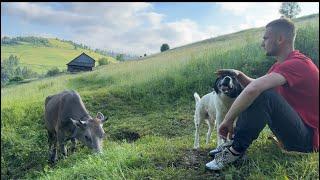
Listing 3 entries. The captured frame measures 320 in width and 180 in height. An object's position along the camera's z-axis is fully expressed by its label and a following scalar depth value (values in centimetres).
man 247
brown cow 481
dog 302
